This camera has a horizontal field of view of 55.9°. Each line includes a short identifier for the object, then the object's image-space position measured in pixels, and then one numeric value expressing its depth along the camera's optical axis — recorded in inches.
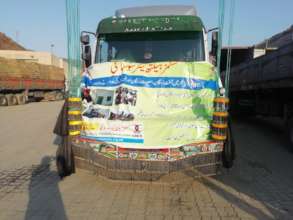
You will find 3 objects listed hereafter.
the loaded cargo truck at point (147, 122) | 153.4
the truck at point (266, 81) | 247.6
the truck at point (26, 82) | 835.4
